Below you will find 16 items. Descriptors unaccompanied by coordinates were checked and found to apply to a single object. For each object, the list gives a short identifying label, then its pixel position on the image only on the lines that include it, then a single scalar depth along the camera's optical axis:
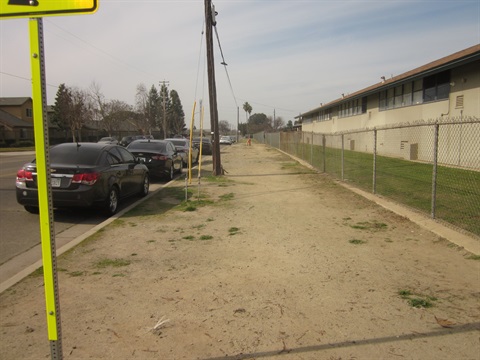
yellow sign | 2.04
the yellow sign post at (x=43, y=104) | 2.05
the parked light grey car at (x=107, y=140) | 46.16
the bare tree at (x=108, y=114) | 69.19
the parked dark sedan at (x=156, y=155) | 14.54
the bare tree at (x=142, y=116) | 81.75
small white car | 63.72
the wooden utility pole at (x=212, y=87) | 16.19
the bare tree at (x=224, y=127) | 152.43
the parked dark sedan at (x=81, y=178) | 7.86
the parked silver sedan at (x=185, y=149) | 21.48
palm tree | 128.38
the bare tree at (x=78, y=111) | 58.56
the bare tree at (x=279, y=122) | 128.03
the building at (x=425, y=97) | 17.19
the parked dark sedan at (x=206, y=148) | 31.63
